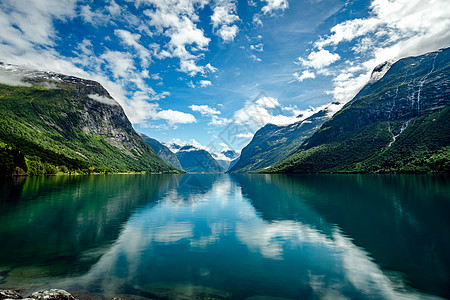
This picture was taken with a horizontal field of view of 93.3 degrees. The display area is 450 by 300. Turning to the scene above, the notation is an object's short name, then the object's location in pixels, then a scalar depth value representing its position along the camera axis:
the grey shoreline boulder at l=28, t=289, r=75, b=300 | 10.70
